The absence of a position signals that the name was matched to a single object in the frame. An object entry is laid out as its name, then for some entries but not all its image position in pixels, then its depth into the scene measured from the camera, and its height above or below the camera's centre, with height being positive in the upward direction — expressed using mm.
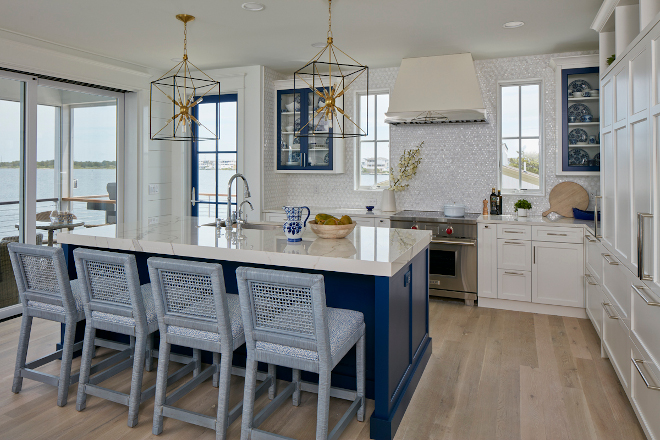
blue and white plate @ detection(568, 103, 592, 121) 4711 +1122
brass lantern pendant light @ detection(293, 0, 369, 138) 5227 +1697
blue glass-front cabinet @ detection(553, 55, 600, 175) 4672 +1044
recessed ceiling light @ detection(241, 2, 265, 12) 3687 +1684
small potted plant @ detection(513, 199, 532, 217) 4941 +183
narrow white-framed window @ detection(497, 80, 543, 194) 5238 +963
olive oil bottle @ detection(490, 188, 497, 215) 5148 +222
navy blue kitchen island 2365 -246
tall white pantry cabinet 2184 +6
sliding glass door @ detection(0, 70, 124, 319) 4449 +659
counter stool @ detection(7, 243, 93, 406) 2658 -433
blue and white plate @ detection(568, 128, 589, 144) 4734 +876
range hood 4734 +1344
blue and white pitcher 2859 -5
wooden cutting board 4914 +274
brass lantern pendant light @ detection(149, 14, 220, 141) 5863 +1458
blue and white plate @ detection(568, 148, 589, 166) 4746 +671
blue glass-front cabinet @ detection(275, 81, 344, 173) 5859 +994
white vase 5613 +274
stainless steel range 4848 -293
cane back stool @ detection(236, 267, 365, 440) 2031 -476
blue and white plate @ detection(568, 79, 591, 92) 4711 +1366
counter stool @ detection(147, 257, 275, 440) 2262 -474
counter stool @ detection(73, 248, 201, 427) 2480 -456
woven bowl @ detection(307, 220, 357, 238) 2896 -34
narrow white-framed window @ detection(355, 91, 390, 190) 5898 +952
